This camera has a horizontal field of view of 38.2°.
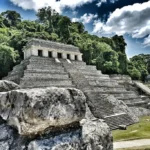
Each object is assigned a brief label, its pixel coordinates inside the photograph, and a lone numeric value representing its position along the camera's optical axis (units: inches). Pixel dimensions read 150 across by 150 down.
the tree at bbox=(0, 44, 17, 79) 1393.6
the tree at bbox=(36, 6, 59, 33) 2964.1
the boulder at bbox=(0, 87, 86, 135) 150.6
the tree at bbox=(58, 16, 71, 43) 2150.3
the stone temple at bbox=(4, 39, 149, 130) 908.6
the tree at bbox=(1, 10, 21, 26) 3172.5
